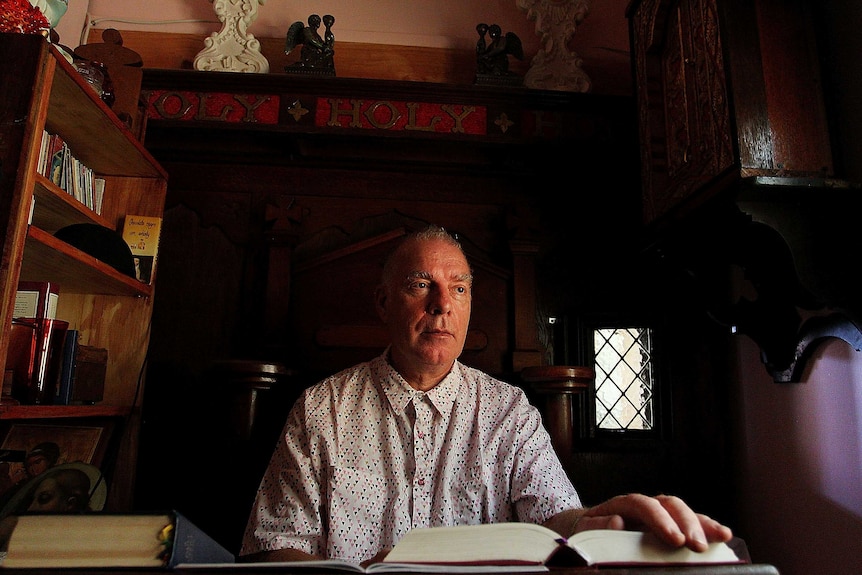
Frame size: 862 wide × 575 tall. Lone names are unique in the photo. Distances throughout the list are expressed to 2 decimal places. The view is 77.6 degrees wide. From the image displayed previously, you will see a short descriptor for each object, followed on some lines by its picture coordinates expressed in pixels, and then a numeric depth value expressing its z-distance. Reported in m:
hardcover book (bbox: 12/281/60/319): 1.46
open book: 0.62
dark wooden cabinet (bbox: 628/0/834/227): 1.34
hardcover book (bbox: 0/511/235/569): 0.62
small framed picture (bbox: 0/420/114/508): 1.53
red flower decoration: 1.30
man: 1.30
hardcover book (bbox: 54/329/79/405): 1.51
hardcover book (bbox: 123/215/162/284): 1.91
